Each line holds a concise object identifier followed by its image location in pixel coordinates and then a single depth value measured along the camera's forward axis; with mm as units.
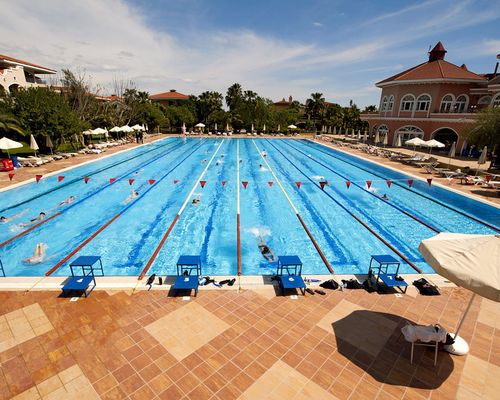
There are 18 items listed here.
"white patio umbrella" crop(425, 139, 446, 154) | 24562
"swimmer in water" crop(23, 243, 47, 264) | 9750
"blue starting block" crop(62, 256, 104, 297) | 6640
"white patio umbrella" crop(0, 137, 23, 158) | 19223
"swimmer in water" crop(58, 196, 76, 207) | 15086
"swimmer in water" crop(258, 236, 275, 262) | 10555
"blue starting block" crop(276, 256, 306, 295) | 6938
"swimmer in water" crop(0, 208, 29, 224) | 12288
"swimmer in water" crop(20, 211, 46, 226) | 12462
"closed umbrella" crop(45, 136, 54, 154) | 23875
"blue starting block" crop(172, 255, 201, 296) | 6822
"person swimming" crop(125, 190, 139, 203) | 15891
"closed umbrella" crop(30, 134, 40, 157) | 21983
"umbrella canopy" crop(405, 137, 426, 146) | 24853
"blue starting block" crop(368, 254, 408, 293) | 7152
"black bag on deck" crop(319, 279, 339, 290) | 7402
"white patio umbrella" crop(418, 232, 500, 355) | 4141
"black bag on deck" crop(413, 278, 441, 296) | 7160
